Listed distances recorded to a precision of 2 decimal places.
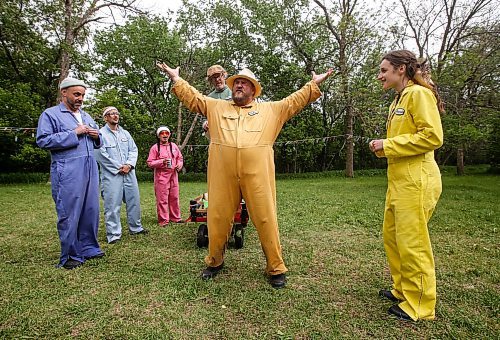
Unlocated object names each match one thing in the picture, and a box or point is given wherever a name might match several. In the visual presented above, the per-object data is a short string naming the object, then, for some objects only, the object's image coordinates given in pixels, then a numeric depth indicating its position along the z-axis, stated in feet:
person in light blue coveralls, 17.40
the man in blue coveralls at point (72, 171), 13.05
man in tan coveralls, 11.02
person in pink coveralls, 21.11
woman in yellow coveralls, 8.77
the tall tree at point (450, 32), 39.76
